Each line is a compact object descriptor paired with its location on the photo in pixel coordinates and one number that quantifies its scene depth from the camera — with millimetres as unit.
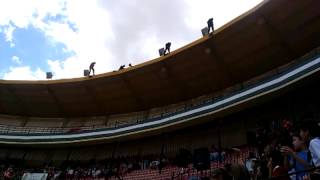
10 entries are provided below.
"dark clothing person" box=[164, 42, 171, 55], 14256
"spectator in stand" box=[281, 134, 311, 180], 3306
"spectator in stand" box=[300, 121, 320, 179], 3091
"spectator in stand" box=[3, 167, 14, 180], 12923
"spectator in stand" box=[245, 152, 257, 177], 6743
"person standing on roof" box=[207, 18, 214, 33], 13005
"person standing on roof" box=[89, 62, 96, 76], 16613
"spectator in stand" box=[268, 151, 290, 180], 3865
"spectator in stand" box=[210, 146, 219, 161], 10656
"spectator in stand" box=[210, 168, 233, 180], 3486
